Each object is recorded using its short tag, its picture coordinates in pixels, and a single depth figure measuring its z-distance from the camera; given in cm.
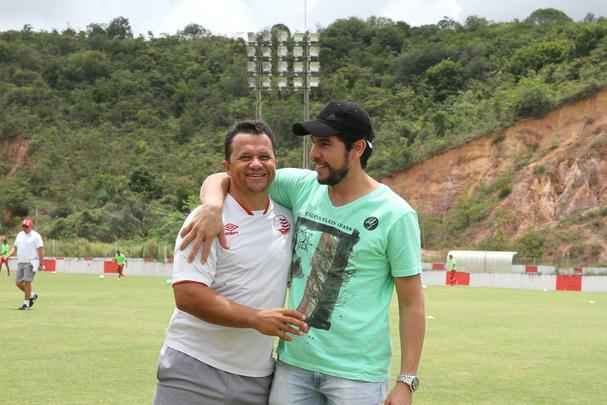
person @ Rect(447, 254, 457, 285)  3484
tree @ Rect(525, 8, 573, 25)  9358
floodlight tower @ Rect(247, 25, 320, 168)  3353
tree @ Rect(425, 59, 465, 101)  7219
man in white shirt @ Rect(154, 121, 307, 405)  443
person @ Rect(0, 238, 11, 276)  3466
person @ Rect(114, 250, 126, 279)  3619
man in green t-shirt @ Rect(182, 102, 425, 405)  444
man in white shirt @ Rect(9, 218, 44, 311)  1864
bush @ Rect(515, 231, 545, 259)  4600
